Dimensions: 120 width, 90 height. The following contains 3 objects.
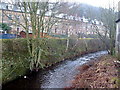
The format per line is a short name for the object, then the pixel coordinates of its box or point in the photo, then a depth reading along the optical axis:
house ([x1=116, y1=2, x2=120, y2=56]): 17.03
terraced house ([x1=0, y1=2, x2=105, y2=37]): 27.97
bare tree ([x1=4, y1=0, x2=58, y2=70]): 14.45
